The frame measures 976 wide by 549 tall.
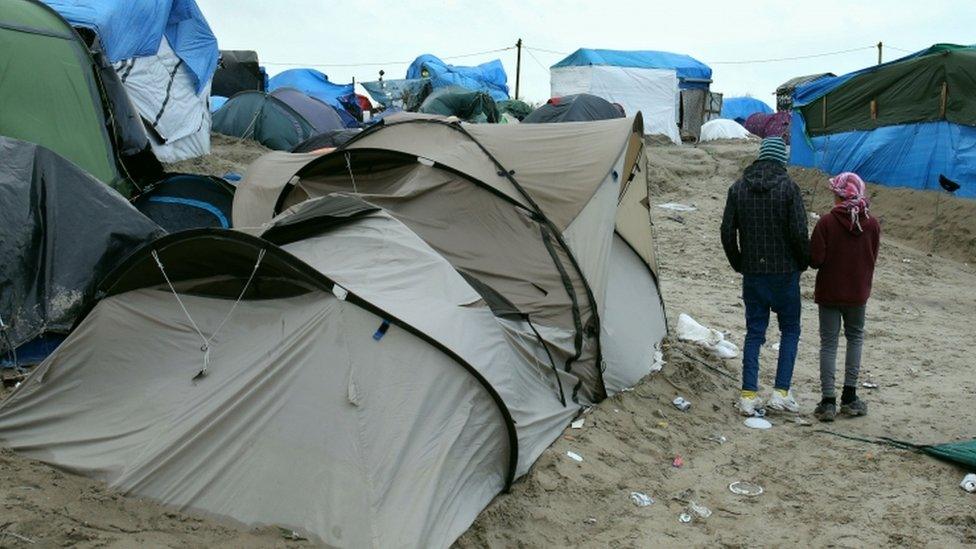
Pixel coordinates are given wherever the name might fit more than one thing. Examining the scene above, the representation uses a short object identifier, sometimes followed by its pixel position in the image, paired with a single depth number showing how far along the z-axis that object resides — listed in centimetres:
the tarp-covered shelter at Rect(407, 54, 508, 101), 2925
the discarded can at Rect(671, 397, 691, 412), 652
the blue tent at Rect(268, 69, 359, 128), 2688
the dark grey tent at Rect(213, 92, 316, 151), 1695
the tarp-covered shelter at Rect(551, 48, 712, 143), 2588
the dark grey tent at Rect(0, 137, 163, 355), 588
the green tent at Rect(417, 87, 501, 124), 2198
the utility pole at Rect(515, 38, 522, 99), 3772
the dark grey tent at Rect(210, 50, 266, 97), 2406
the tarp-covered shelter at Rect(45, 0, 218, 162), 1140
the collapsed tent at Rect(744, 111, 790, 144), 2918
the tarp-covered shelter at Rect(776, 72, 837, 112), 3359
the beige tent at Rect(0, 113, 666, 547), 404
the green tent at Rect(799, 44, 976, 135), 1441
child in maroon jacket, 614
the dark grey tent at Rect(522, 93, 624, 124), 1505
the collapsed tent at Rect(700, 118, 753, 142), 2817
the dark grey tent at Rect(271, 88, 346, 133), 1798
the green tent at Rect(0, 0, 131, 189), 780
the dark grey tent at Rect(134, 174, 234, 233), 848
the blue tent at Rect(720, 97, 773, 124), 3912
